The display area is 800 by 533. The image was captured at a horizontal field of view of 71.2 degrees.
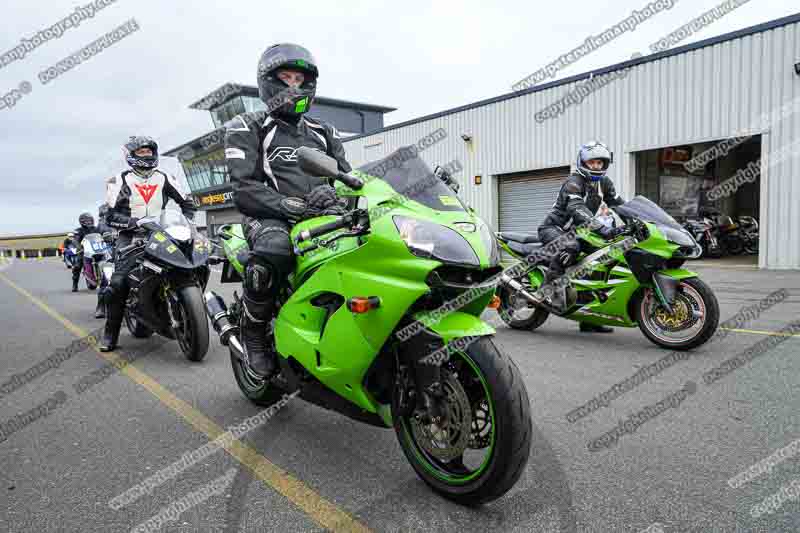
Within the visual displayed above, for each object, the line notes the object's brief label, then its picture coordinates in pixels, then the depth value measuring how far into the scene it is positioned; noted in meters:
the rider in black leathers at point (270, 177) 3.10
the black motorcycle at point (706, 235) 15.93
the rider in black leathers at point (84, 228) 13.79
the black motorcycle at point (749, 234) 16.91
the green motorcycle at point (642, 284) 4.93
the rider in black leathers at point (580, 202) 5.64
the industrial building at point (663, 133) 12.58
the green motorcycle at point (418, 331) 2.24
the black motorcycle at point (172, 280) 5.09
